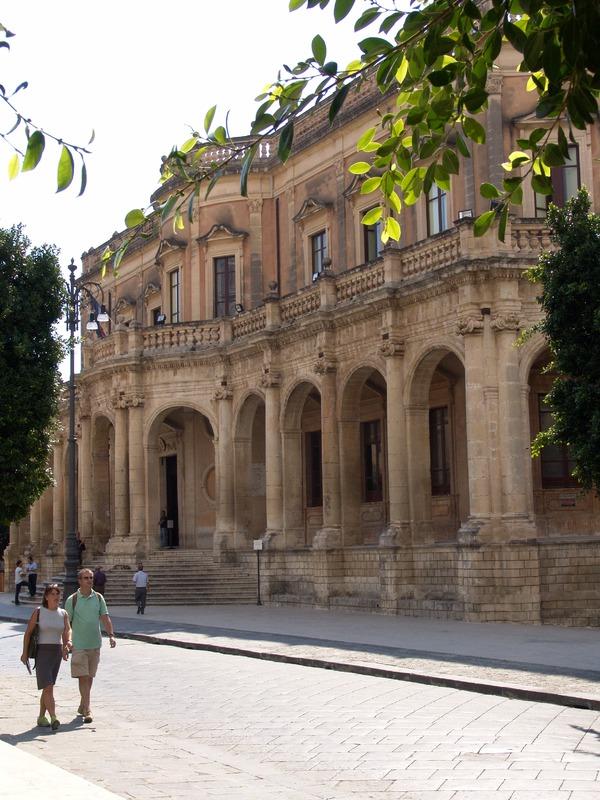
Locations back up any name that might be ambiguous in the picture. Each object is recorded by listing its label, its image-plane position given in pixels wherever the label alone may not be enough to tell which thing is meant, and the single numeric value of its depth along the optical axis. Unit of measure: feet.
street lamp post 94.17
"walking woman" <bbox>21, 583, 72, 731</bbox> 38.04
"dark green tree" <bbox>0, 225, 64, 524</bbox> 65.26
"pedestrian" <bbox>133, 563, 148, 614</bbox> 91.04
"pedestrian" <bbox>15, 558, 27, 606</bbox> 115.65
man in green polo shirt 39.42
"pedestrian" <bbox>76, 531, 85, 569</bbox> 118.54
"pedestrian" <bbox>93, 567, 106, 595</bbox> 98.53
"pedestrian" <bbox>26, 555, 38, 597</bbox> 119.24
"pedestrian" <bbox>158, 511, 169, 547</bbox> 123.14
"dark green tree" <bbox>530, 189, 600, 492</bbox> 53.67
